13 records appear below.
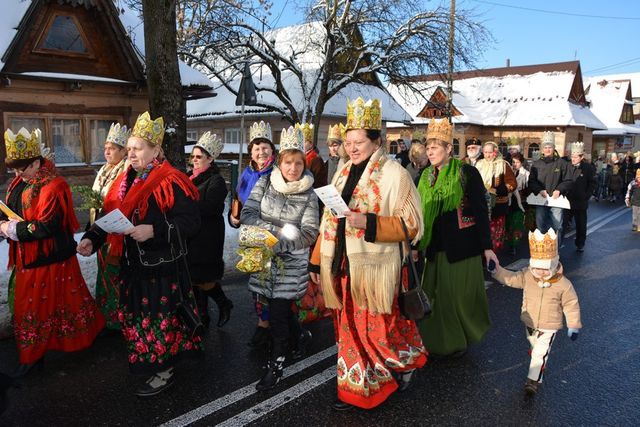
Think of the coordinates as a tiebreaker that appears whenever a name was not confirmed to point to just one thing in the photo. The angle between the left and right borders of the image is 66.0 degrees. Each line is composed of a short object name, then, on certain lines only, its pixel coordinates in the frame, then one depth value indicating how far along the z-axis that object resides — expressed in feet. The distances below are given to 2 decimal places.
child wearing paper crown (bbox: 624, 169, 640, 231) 37.50
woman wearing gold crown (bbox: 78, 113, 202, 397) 11.53
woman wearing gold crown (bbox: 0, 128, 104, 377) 12.46
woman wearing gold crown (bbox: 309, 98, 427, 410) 10.52
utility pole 53.42
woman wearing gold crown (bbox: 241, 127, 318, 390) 12.40
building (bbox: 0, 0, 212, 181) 34.17
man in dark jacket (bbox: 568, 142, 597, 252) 28.76
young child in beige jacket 11.69
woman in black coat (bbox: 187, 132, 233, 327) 15.81
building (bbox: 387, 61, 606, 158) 110.11
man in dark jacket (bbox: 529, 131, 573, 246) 28.14
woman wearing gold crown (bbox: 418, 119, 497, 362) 13.99
